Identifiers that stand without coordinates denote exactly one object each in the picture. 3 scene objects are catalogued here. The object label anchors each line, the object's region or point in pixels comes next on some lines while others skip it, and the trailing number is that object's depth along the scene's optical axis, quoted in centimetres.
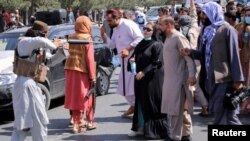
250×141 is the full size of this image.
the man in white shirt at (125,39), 1149
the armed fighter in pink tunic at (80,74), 1048
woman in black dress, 992
